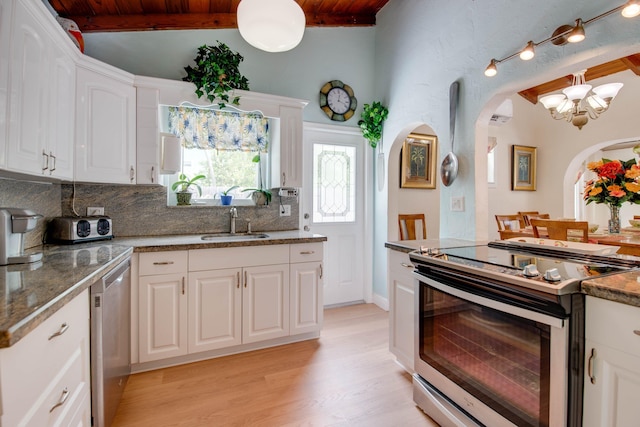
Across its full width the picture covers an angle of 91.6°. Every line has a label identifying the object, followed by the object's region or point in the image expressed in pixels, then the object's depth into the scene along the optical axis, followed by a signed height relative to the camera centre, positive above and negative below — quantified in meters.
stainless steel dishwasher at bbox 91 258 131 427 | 1.41 -0.67
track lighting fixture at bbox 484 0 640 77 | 1.29 +0.92
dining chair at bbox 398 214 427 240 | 3.66 -0.15
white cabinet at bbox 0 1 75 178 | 1.40 +0.59
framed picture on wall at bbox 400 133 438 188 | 3.93 +0.67
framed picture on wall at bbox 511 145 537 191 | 4.74 +0.70
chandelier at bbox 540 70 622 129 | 2.86 +1.13
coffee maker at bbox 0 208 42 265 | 1.39 -0.10
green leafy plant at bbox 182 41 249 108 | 2.58 +1.16
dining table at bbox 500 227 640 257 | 2.24 -0.20
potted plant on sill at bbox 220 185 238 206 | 2.90 +0.12
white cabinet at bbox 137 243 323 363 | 2.16 -0.66
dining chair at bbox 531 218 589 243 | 2.46 -0.11
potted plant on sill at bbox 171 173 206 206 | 2.76 +0.21
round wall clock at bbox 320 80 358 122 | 3.40 +1.25
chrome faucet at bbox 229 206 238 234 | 2.85 -0.06
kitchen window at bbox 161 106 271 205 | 2.76 +0.60
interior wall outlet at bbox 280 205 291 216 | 3.16 +0.02
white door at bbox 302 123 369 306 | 3.43 +0.11
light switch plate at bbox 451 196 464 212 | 2.42 +0.07
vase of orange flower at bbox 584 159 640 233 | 2.40 +0.25
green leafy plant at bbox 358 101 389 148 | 3.39 +1.02
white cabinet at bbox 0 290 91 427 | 0.76 -0.49
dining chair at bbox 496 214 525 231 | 4.00 -0.11
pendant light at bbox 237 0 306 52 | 1.82 +1.15
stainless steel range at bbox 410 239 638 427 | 1.12 -0.51
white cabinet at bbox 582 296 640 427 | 1.01 -0.51
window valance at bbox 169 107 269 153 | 2.74 +0.76
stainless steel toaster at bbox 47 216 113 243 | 2.08 -0.13
